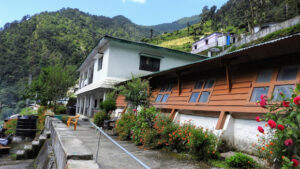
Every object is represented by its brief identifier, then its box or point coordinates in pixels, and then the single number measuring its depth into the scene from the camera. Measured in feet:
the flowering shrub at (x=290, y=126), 6.82
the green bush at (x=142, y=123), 24.85
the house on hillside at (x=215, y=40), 164.55
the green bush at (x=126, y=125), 28.55
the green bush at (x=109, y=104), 43.21
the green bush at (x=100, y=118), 41.84
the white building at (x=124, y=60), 50.98
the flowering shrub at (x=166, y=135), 17.22
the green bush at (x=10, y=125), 52.75
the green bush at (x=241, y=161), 15.06
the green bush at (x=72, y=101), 121.09
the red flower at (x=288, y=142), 6.80
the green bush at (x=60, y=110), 77.46
